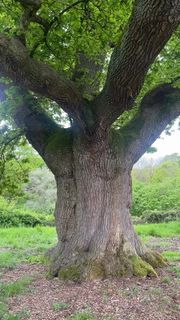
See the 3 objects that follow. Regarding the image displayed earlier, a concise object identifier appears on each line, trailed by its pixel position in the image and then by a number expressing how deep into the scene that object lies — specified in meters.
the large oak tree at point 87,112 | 5.16
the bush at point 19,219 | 17.22
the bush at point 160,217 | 17.85
